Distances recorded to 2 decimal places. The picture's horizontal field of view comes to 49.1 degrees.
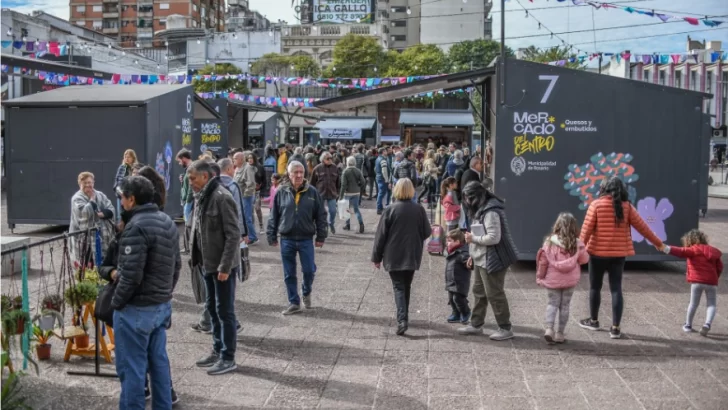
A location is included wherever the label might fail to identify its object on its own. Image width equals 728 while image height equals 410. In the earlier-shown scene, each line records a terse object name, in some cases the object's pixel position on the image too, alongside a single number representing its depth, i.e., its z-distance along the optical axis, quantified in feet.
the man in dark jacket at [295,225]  29.12
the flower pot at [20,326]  18.83
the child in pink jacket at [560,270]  25.09
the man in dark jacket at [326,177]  51.88
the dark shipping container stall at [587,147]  38.40
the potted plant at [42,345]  22.45
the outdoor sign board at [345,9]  438.40
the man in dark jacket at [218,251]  21.86
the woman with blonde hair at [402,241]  26.21
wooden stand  22.11
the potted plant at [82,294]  21.53
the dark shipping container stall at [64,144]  50.29
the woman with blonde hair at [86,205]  29.40
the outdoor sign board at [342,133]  166.91
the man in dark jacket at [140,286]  16.48
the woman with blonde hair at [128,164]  37.70
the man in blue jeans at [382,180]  66.80
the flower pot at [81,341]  22.88
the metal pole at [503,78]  38.06
